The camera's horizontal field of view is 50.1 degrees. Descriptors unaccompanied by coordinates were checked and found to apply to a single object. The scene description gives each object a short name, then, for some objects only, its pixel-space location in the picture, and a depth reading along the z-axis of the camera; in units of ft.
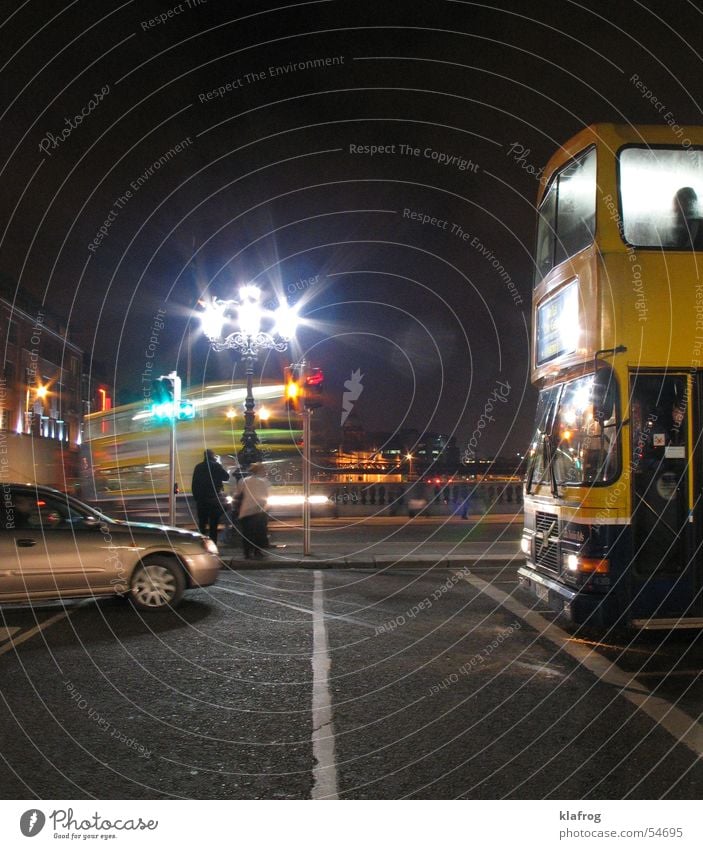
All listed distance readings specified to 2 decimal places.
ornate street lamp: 59.93
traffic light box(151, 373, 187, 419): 50.39
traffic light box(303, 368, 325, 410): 47.46
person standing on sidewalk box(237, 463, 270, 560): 45.50
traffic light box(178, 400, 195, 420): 52.19
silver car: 29.09
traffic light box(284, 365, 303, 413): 48.16
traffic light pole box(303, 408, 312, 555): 47.06
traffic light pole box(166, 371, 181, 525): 49.03
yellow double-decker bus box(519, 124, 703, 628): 23.50
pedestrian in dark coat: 48.55
